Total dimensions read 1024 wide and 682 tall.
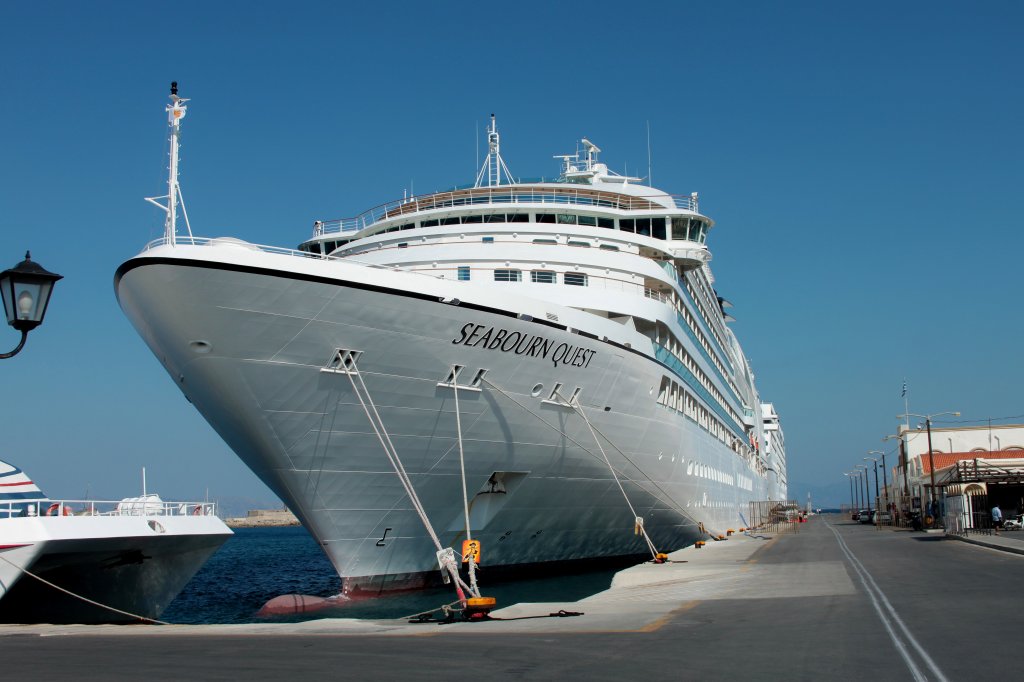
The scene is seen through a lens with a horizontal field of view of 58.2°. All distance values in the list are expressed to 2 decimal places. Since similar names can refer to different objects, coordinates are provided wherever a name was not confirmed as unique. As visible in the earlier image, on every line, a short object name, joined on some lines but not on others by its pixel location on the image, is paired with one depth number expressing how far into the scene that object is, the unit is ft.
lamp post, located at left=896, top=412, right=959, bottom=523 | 141.79
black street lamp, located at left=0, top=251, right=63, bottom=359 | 26.16
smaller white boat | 54.39
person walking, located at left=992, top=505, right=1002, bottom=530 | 132.48
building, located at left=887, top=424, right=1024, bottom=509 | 200.75
